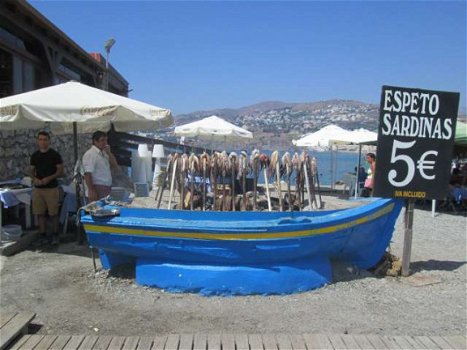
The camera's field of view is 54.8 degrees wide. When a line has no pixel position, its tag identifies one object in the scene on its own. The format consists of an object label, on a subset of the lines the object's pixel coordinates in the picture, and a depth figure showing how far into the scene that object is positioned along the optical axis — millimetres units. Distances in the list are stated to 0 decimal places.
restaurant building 9203
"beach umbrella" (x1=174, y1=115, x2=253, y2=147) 16172
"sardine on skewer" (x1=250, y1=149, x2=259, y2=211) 7020
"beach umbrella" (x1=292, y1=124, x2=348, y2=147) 17423
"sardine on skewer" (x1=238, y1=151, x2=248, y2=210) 6919
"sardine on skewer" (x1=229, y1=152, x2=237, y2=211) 6855
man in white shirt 6789
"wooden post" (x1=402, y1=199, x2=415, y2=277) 6239
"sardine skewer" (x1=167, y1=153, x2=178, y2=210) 6801
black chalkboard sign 6035
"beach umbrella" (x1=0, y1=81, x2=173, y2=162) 6176
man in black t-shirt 7137
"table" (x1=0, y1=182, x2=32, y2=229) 6739
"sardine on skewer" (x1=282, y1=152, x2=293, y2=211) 7113
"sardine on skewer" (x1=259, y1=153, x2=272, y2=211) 7113
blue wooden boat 5156
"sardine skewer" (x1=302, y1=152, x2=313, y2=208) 7199
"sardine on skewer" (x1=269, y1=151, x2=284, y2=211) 6949
